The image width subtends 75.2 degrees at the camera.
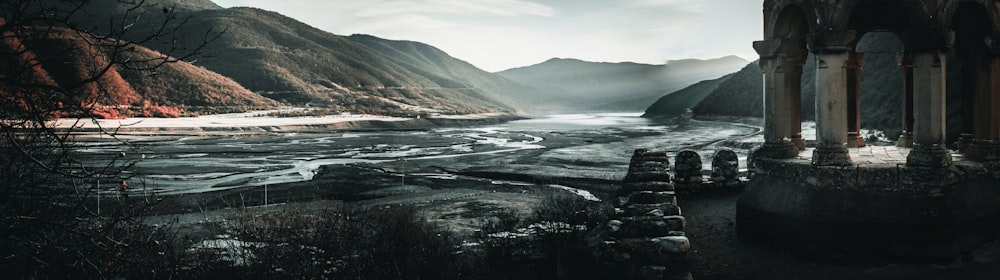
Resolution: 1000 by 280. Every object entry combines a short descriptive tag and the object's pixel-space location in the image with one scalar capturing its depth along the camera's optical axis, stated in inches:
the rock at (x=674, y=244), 230.1
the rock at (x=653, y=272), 228.4
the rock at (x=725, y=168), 478.0
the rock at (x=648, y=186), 336.5
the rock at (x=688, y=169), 472.4
